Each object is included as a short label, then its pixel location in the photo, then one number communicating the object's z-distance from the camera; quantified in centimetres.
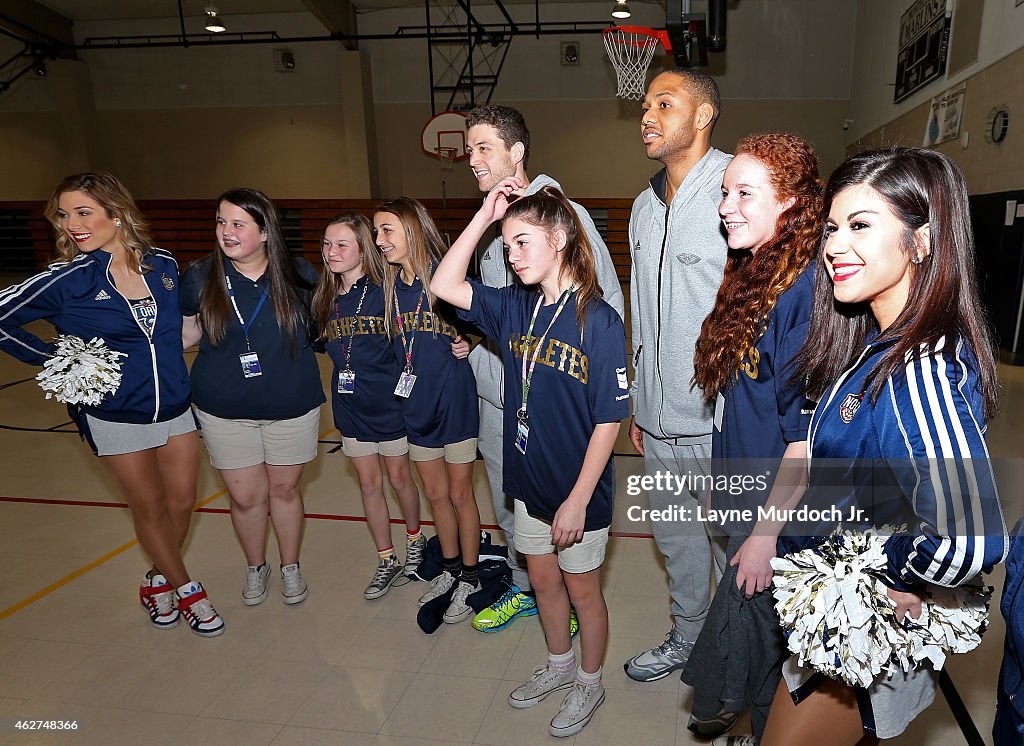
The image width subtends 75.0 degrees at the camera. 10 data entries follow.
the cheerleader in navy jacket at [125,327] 263
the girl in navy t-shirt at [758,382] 170
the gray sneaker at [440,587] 309
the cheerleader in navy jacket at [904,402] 116
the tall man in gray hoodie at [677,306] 223
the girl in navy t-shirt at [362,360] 296
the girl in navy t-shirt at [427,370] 287
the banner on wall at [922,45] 887
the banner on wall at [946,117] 848
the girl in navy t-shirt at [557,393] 206
